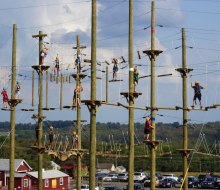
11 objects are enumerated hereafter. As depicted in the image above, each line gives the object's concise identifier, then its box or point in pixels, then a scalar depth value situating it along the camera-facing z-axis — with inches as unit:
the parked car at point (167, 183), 2748.0
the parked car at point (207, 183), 2696.9
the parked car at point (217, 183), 2645.4
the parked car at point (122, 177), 3267.2
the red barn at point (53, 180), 2620.6
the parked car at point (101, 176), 3270.7
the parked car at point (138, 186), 2211.5
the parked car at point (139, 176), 3025.3
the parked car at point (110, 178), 3326.0
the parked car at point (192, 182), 2780.5
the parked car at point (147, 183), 2786.7
